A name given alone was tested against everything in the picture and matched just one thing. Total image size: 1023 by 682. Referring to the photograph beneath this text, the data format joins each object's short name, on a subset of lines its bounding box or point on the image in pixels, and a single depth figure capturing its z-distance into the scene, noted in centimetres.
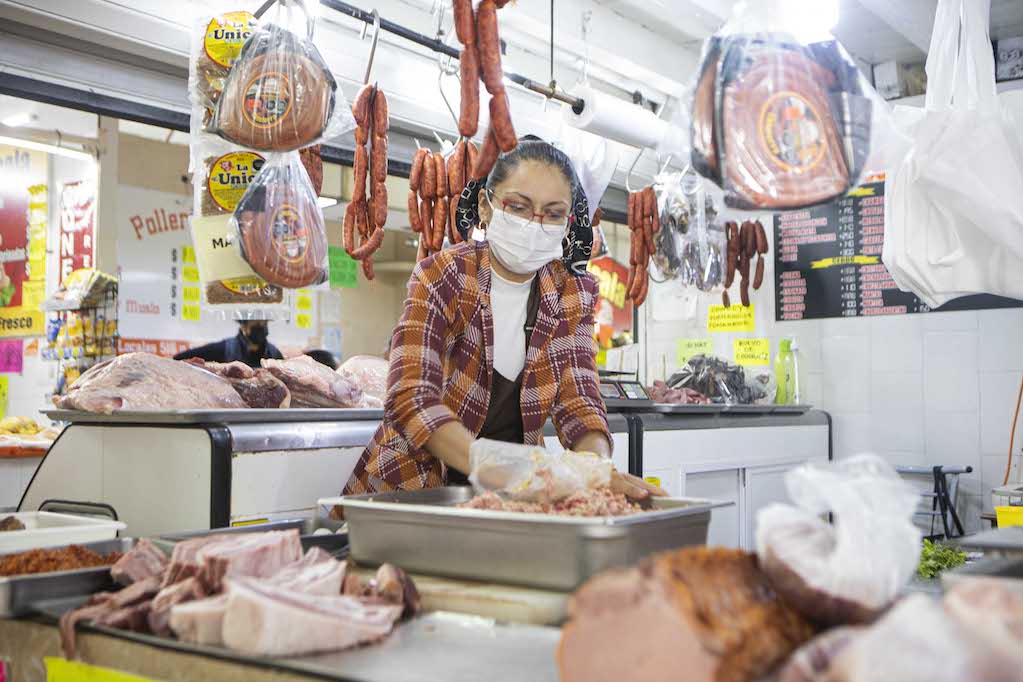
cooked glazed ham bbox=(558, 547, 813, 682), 92
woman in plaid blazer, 237
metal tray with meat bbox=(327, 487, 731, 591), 137
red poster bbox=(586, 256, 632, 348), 902
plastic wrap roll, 430
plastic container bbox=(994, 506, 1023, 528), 280
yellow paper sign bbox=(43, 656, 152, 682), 132
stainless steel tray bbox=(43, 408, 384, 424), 255
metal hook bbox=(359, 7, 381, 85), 316
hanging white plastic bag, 264
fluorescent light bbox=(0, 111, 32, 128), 652
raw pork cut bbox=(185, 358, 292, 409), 311
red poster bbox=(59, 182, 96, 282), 662
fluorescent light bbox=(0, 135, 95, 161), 630
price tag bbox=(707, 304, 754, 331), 602
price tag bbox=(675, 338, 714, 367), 620
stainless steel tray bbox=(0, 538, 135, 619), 147
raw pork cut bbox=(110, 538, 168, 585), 157
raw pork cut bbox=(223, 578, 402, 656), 121
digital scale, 431
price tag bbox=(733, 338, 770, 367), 590
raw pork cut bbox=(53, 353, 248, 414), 275
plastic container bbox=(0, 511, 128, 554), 190
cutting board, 137
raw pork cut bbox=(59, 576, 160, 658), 137
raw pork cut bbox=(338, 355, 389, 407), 381
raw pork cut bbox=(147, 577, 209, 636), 134
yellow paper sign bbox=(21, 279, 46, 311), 711
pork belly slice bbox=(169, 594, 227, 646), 127
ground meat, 159
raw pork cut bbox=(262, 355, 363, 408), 325
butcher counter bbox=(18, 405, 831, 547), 252
